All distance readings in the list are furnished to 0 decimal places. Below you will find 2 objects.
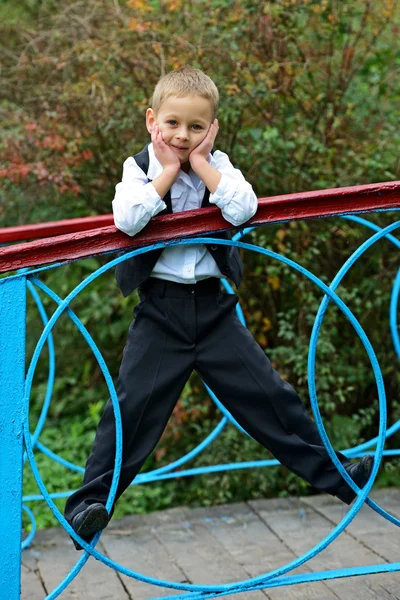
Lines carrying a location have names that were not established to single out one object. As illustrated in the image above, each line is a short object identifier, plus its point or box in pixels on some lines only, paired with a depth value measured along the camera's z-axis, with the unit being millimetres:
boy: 4625
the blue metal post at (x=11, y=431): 4301
